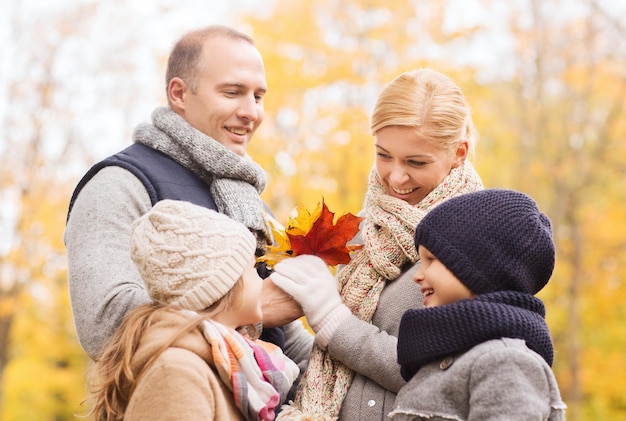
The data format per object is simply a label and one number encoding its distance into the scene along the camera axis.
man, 2.63
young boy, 2.09
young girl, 2.10
